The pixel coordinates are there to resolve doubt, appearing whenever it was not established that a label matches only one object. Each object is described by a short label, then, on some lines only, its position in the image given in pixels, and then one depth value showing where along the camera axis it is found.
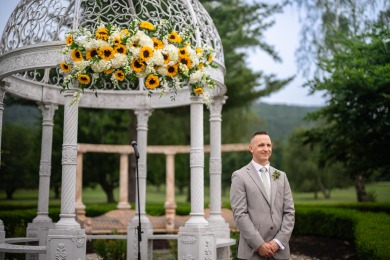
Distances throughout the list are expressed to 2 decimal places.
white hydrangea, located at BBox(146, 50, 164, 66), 6.83
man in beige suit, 4.88
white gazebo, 8.05
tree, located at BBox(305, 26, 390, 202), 14.20
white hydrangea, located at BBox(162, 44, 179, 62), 7.04
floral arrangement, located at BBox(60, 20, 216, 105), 6.82
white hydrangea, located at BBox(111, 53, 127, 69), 6.73
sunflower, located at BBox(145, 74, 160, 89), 6.92
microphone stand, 6.92
